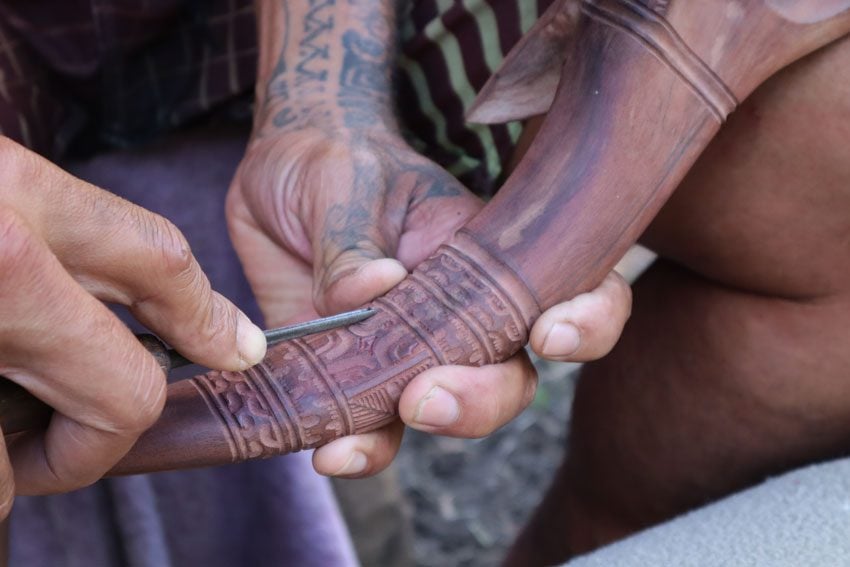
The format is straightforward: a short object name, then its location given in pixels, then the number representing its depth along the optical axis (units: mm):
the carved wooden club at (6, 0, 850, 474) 494
